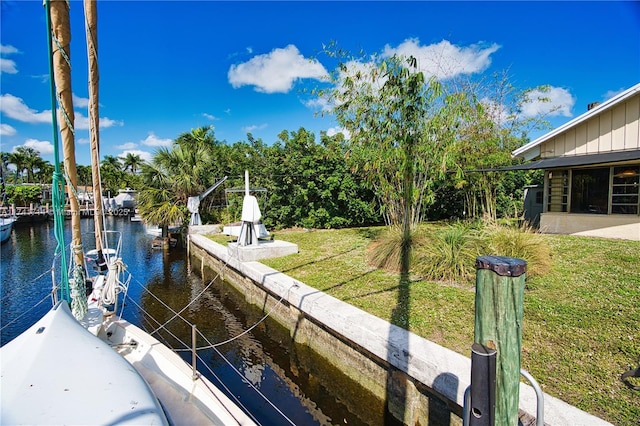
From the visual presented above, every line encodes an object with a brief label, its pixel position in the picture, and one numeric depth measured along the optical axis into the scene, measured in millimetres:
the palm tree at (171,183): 15766
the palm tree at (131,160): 58531
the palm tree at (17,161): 46312
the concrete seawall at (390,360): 2838
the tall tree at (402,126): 7566
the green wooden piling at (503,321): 1566
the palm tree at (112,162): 52588
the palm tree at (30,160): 48062
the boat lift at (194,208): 15242
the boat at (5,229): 17375
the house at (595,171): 8906
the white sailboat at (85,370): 1896
